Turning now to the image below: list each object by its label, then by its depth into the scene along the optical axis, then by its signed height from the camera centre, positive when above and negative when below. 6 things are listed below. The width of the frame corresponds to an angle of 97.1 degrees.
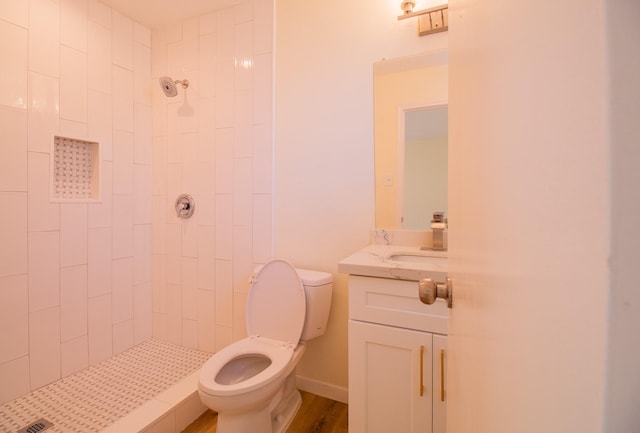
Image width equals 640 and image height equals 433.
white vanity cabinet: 0.94 -0.50
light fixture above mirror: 1.32 +0.94
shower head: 1.80 +0.84
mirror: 1.38 +0.38
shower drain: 1.23 -0.94
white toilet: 1.21 -0.65
